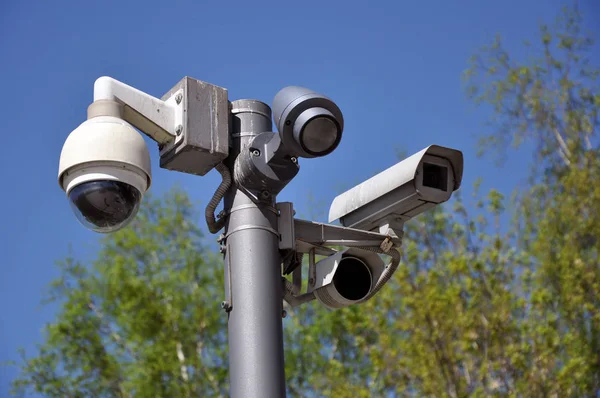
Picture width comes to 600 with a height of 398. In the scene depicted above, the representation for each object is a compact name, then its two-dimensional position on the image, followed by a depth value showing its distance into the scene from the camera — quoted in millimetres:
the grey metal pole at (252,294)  2666
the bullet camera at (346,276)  3064
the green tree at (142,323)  14297
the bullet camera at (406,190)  3174
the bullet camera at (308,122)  2752
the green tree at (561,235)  10734
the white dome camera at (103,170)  2707
